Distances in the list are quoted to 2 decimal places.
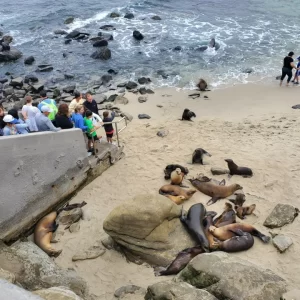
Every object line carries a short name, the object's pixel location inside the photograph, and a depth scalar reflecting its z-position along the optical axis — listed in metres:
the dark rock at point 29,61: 23.34
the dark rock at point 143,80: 19.84
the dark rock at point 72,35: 27.21
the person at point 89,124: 10.88
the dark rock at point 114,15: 30.98
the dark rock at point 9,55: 23.80
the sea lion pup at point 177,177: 10.79
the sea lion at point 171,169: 11.27
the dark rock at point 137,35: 25.94
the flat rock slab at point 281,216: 9.23
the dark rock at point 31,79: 20.84
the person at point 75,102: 11.53
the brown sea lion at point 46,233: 8.95
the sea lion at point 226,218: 9.38
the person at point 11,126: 9.23
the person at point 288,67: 17.35
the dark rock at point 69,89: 19.45
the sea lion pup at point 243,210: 9.62
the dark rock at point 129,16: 30.52
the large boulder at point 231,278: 6.57
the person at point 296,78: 18.30
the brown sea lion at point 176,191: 10.35
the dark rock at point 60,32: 28.18
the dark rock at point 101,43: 25.27
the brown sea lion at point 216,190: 10.34
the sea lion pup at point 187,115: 15.76
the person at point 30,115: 9.72
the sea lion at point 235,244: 8.55
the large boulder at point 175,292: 6.00
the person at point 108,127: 11.89
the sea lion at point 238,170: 11.20
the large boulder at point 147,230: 8.53
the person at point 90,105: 11.91
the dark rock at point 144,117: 16.39
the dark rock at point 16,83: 20.20
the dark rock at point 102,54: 23.39
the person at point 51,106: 10.89
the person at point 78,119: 10.66
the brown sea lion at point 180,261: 8.19
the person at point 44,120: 9.53
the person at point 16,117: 9.77
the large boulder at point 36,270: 7.45
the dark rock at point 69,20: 30.12
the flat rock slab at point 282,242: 8.46
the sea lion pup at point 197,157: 12.03
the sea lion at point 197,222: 8.75
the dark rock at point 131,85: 19.27
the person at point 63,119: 10.09
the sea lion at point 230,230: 8.92
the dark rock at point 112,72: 21.48
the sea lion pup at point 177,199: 10.10
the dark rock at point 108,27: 28.48
